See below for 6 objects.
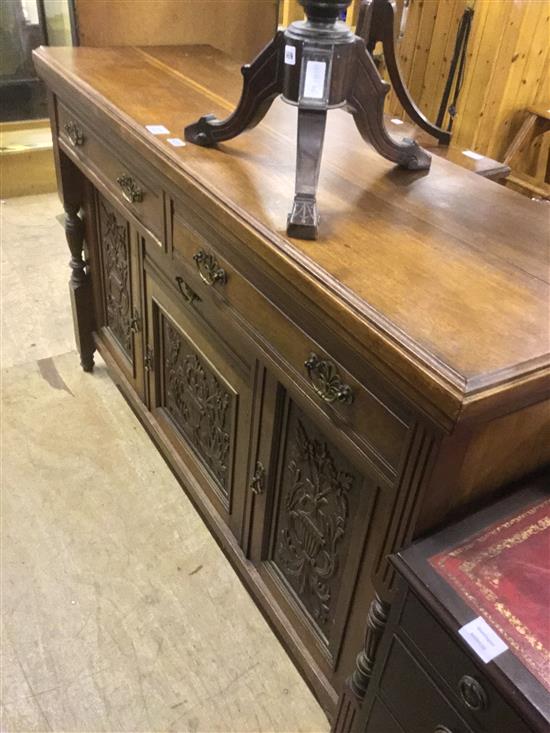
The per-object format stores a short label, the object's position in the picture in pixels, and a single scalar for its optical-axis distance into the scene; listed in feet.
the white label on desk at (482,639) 2.23
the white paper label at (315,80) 2.91
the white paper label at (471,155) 4.25
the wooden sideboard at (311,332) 2.37
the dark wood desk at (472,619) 2.19
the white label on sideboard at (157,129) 3.81
